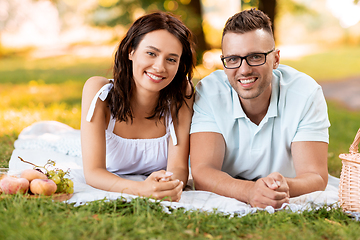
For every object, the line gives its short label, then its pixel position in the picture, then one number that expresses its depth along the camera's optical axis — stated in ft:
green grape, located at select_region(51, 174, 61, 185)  8.66
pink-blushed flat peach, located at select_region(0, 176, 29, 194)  8.20
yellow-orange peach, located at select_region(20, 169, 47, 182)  8.61
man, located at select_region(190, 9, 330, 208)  9.75
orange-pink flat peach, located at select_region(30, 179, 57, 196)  8.23
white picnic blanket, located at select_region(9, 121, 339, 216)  8.40
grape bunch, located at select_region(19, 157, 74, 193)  8.68
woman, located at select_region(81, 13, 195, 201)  9.65
